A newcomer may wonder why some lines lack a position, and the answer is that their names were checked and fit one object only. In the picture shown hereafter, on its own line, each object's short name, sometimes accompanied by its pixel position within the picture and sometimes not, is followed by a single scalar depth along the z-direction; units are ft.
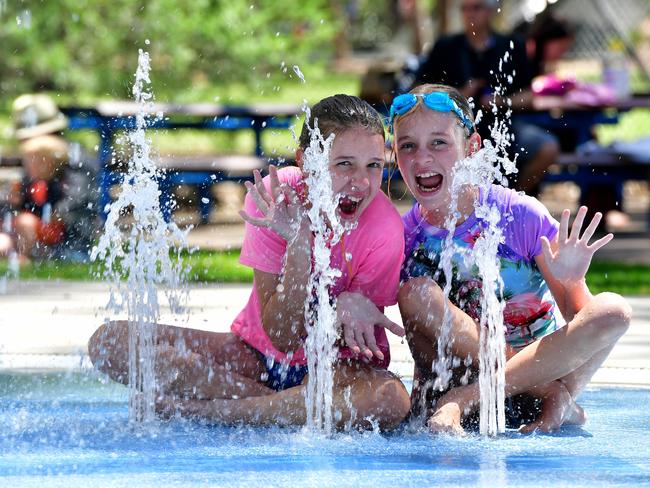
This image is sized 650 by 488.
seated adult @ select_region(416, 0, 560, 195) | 57.52
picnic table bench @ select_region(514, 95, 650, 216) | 63.26
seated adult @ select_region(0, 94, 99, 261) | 55.57
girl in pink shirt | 23.94
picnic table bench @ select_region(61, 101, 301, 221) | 61.62
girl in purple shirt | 24.29
